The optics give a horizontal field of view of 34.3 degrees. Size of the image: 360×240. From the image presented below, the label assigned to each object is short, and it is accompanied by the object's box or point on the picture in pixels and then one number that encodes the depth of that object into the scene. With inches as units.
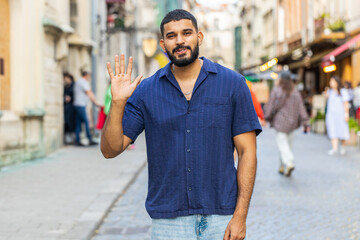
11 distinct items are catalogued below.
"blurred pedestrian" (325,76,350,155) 518.3
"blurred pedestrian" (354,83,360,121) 733.1
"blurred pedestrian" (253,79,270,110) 1299.2
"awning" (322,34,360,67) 807.6
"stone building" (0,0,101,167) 409.1
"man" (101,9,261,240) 100.6
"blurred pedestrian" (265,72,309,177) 370.6
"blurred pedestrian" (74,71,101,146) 560.7
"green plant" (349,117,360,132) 596.7
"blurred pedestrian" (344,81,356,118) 695.6
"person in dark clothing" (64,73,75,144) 567.5
